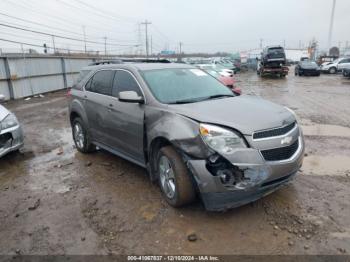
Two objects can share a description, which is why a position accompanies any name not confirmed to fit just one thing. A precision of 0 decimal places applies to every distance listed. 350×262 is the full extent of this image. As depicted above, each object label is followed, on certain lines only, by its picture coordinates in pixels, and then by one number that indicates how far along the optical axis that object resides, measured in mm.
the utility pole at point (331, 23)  48556
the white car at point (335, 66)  32344
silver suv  3182
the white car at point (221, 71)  18078
